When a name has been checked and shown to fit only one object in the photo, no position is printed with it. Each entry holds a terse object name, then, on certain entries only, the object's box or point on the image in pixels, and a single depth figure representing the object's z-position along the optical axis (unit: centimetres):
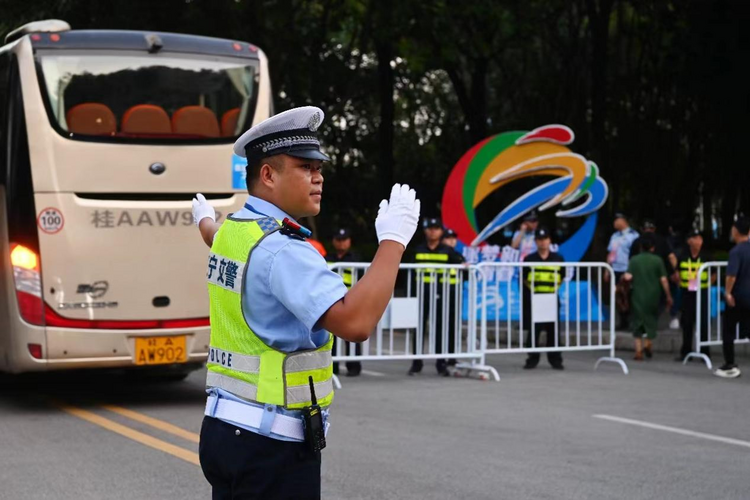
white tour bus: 1067
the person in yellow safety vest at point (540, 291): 1478
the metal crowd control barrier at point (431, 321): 1393
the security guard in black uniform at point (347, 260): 1368
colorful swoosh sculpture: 2167
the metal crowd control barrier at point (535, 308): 1463
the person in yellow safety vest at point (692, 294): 1557
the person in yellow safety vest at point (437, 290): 1417
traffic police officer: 337
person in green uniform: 1577
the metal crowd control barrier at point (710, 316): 1534
